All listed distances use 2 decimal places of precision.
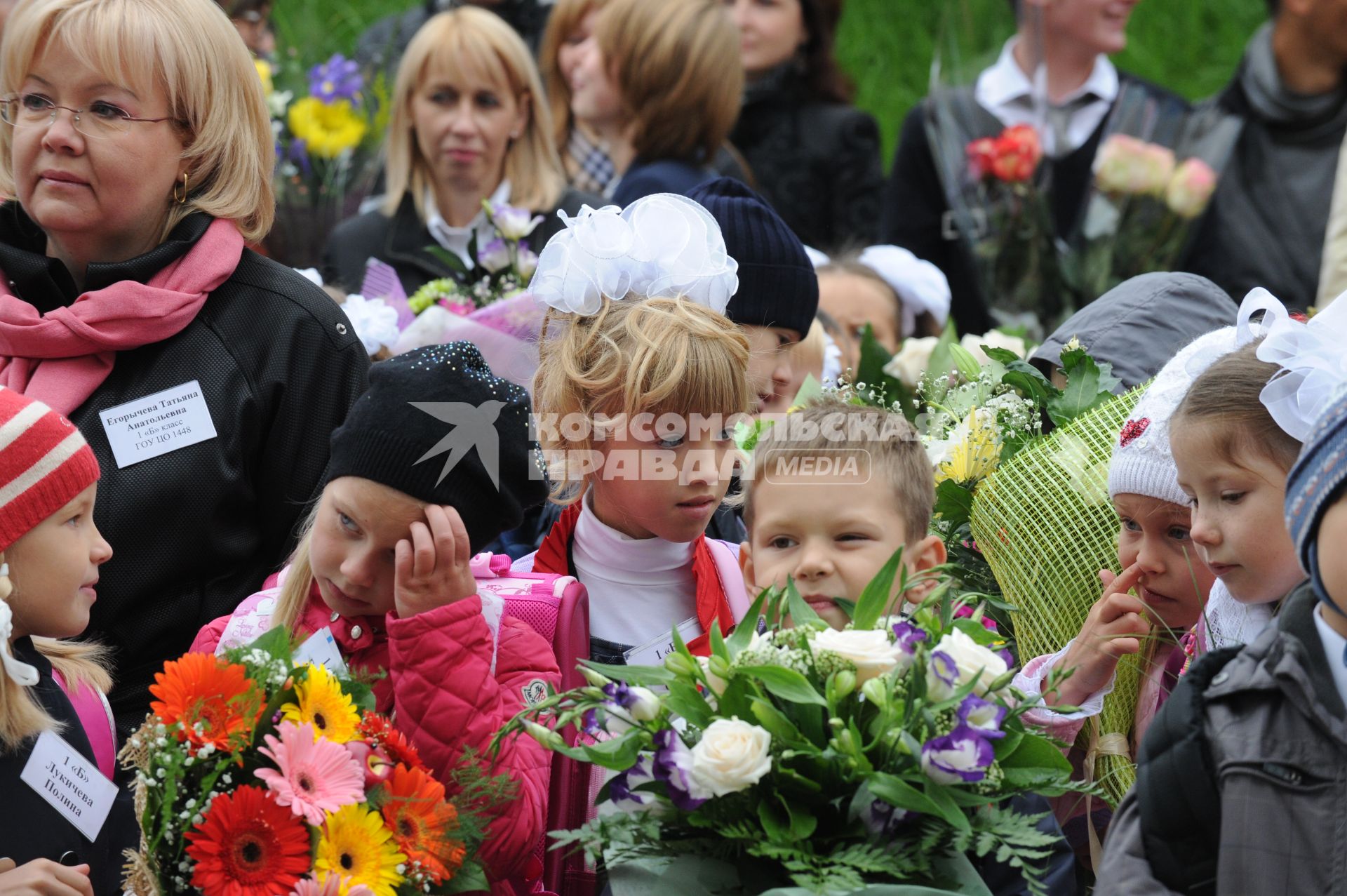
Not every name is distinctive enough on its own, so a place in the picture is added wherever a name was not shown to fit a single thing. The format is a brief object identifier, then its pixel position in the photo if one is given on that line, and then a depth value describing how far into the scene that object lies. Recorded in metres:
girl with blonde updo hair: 5.90
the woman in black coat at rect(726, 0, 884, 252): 12.26
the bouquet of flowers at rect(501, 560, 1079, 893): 4.11
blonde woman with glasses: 6.18
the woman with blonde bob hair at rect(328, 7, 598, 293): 10.28
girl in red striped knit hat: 4.87
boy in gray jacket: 4.04
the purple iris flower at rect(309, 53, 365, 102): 11.38
